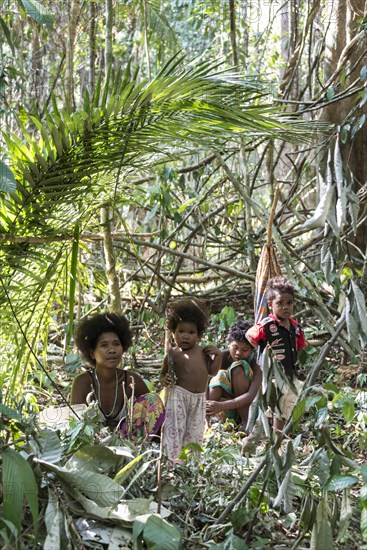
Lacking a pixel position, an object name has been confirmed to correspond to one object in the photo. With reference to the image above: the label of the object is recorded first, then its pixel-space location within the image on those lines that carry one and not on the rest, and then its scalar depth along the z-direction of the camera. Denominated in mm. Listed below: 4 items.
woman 4355
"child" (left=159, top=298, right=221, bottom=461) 4629
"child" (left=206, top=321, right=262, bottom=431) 5207
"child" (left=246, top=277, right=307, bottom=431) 4941
